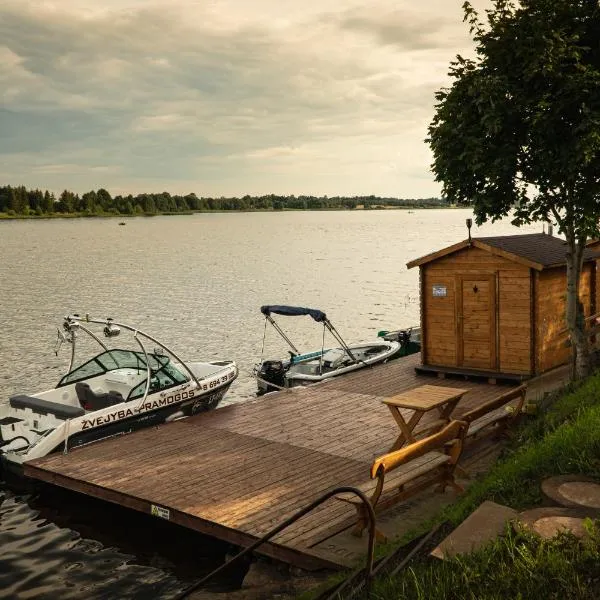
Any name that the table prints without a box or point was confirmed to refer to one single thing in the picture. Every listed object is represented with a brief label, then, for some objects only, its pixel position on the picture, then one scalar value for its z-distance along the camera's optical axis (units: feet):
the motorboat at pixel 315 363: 67.26
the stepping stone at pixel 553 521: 20.83
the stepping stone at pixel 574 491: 22.90
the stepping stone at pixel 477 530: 21.02
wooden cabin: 58.65
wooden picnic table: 36.27
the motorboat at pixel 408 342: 81.20
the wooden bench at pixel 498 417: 39.37
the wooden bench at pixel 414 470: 28.84
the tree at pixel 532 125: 45.01
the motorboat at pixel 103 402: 46.44
